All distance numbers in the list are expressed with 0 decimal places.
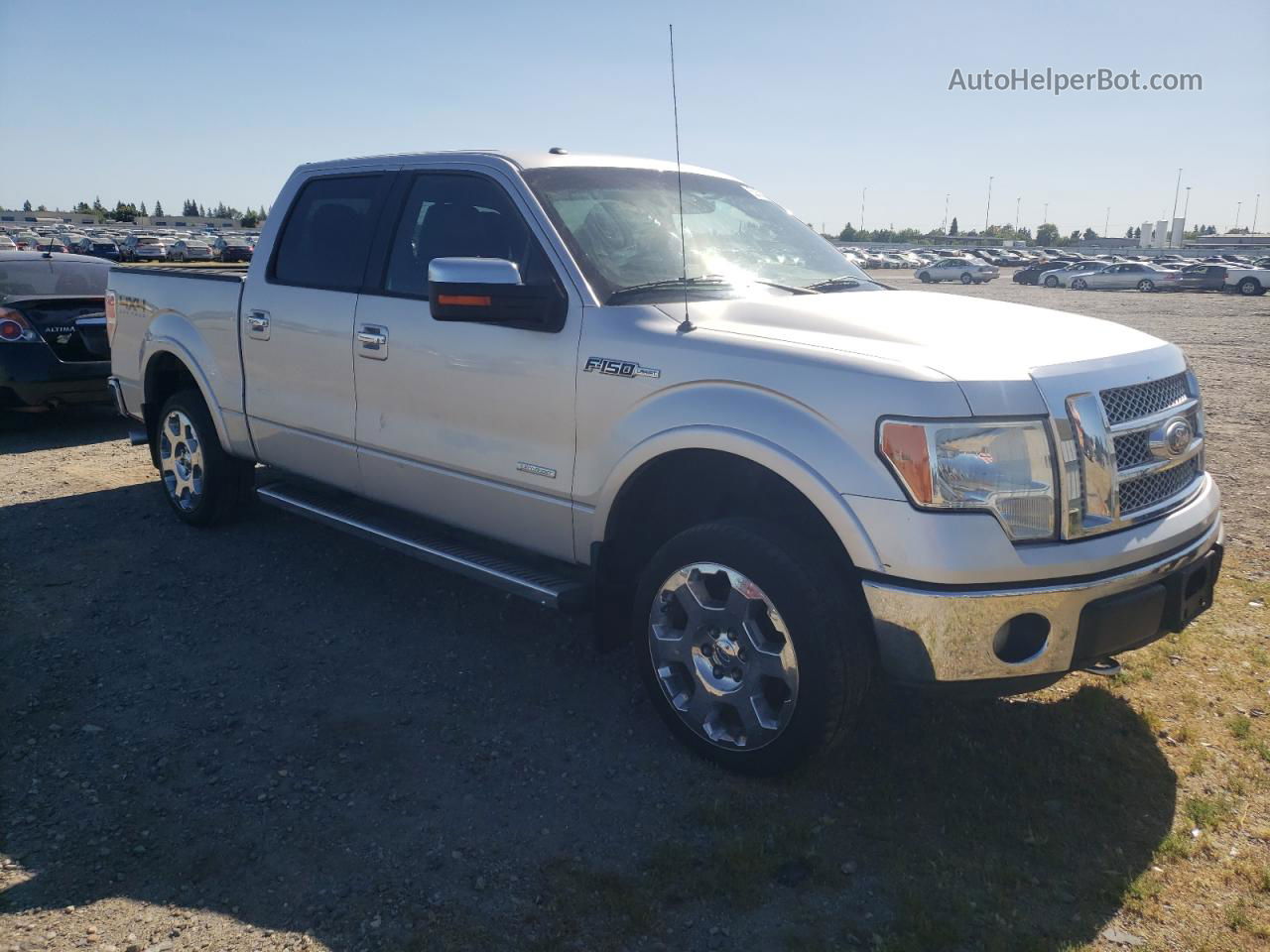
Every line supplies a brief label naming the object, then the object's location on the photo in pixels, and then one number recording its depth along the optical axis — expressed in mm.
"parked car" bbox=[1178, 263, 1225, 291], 43656
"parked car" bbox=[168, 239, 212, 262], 51622
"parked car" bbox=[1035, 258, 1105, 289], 50559
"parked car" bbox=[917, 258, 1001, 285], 54750
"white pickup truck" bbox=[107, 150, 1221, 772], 2979
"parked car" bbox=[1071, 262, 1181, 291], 45531
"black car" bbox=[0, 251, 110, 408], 8797
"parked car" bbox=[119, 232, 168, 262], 46706
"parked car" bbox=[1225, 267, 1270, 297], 41688
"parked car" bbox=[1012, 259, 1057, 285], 54000
